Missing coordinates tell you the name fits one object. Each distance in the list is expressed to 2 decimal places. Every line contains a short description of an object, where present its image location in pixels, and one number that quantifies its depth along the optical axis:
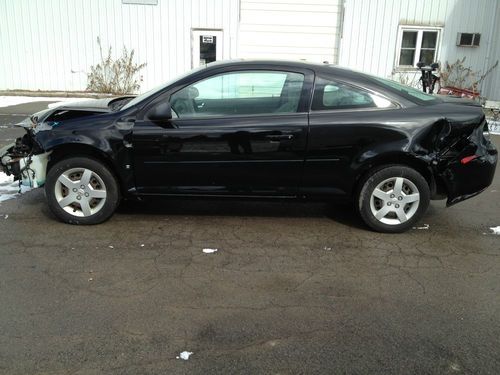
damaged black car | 4.37
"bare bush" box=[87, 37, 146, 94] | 14.73
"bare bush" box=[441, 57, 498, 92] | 14.86
